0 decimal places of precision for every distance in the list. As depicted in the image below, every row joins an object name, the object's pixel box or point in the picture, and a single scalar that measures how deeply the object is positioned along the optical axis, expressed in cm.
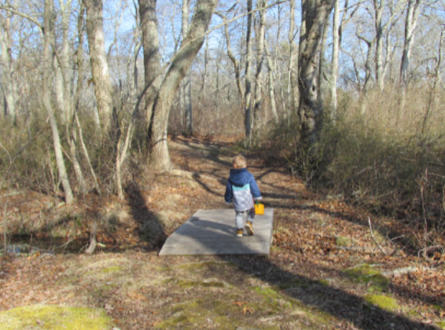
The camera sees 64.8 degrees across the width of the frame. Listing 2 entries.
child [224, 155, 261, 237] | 591
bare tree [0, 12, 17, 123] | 1762
